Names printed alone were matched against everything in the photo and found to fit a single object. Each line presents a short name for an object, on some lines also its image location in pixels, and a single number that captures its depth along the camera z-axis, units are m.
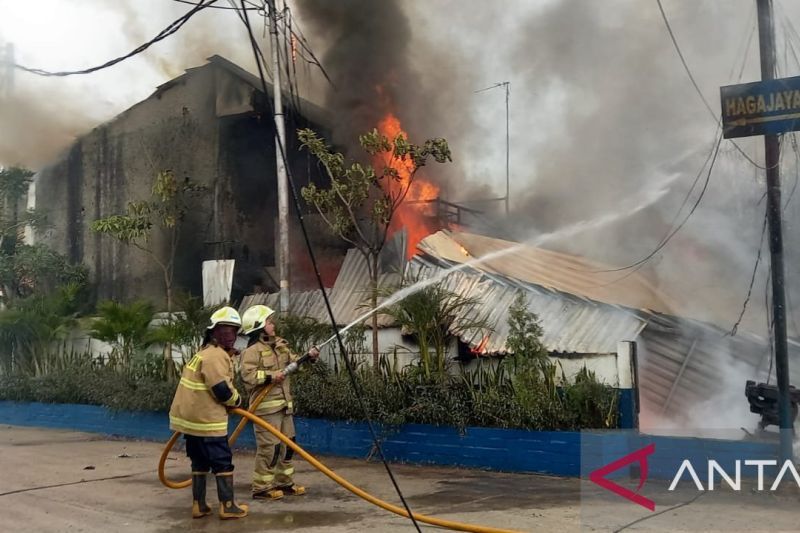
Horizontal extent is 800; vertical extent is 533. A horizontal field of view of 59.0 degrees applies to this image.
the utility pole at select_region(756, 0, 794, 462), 6.58
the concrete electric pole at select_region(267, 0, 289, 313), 10.70
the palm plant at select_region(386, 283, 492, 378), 8.26
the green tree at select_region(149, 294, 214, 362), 10.59
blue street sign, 6.59
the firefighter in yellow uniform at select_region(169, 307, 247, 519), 5.55
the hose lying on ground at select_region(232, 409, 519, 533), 4.87
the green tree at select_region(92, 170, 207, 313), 12.37
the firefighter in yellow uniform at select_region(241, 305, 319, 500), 6.30
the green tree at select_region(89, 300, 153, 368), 11.46
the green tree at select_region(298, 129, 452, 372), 8.96
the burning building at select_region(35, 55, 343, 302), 15.70
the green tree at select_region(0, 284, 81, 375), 12.70
